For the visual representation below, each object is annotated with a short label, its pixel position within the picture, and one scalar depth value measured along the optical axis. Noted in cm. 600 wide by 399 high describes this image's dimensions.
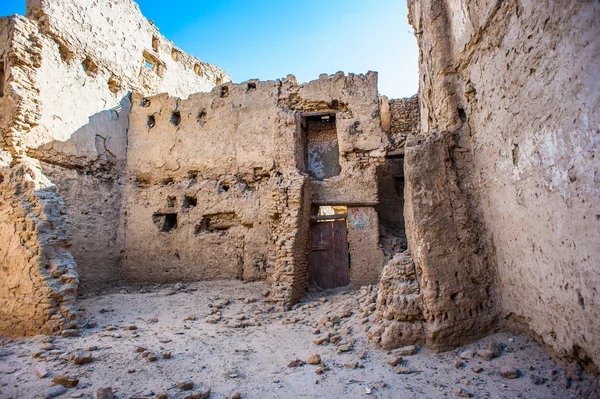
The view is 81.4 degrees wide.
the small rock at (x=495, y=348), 339
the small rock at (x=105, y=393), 312
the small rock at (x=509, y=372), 301
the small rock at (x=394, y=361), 368
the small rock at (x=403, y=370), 352
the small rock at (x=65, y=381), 339
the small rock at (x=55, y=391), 318
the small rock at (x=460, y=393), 293
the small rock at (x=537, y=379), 285
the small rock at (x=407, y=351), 383
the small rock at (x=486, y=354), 337
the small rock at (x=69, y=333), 484
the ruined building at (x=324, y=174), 279
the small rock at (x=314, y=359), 402
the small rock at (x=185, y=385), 344
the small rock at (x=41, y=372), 359
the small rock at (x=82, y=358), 385
